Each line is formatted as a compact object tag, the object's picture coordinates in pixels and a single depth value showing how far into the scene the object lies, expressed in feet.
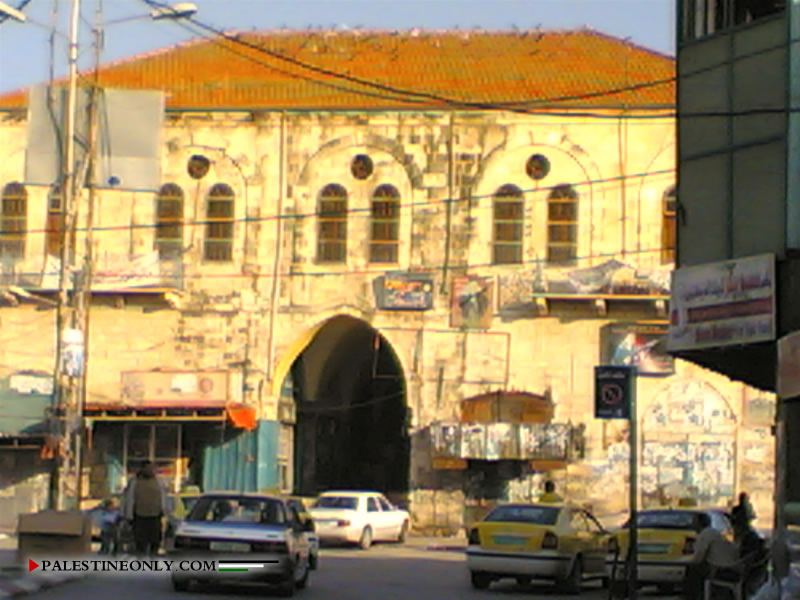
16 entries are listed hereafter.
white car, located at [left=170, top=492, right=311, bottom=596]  71.56
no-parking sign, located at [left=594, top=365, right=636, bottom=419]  65.62
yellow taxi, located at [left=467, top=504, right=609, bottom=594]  79.97
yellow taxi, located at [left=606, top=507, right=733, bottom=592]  79.92
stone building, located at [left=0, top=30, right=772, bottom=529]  137.39
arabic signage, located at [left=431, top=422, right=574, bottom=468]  135.44
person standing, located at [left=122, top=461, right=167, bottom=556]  81.41
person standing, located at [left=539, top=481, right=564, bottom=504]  97.14
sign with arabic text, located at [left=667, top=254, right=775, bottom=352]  74.08
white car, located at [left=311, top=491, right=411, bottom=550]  116.67
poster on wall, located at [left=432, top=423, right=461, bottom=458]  136.46
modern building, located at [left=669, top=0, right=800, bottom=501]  73.51
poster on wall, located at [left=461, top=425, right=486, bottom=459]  136.05
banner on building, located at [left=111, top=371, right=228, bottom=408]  138.92
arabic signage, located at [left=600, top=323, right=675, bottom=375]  137.59
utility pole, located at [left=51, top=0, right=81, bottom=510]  93.35
